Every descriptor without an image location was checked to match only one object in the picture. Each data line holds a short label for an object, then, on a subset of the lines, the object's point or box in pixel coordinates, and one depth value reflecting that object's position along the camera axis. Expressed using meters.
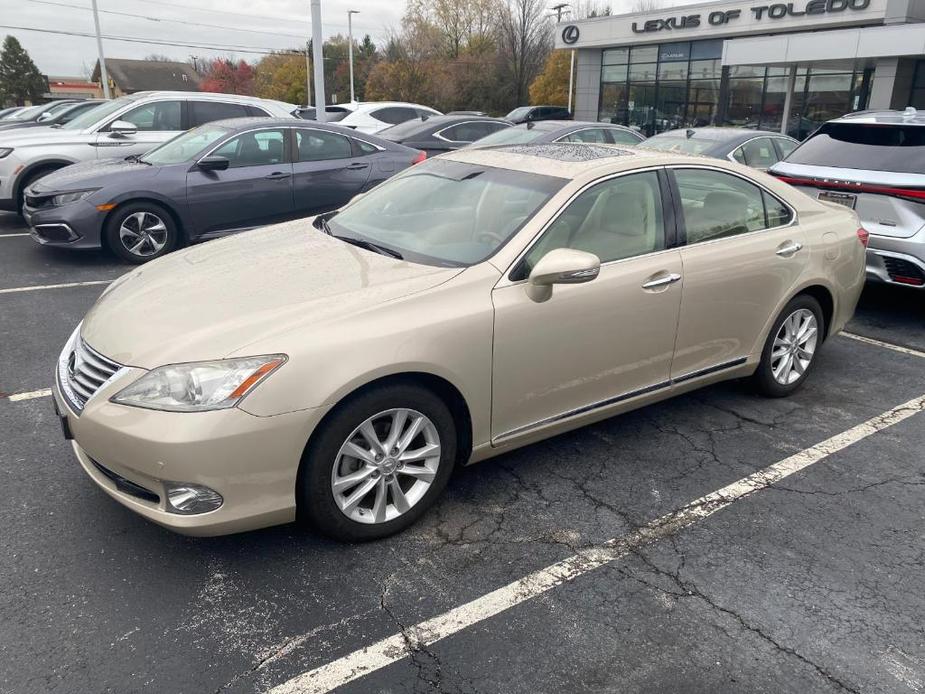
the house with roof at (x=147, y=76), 80.93
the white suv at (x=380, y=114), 15.18
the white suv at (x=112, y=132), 9.34
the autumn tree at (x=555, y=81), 39.38
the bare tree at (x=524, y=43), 43.69
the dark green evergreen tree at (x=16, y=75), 69.06
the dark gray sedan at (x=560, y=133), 9.88
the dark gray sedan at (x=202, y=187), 7.53
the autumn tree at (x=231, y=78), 73.50
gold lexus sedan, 2.76
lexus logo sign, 32.50
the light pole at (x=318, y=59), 14.35
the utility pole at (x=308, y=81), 58.12
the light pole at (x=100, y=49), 35.72
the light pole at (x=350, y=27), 54.17
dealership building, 21.52
